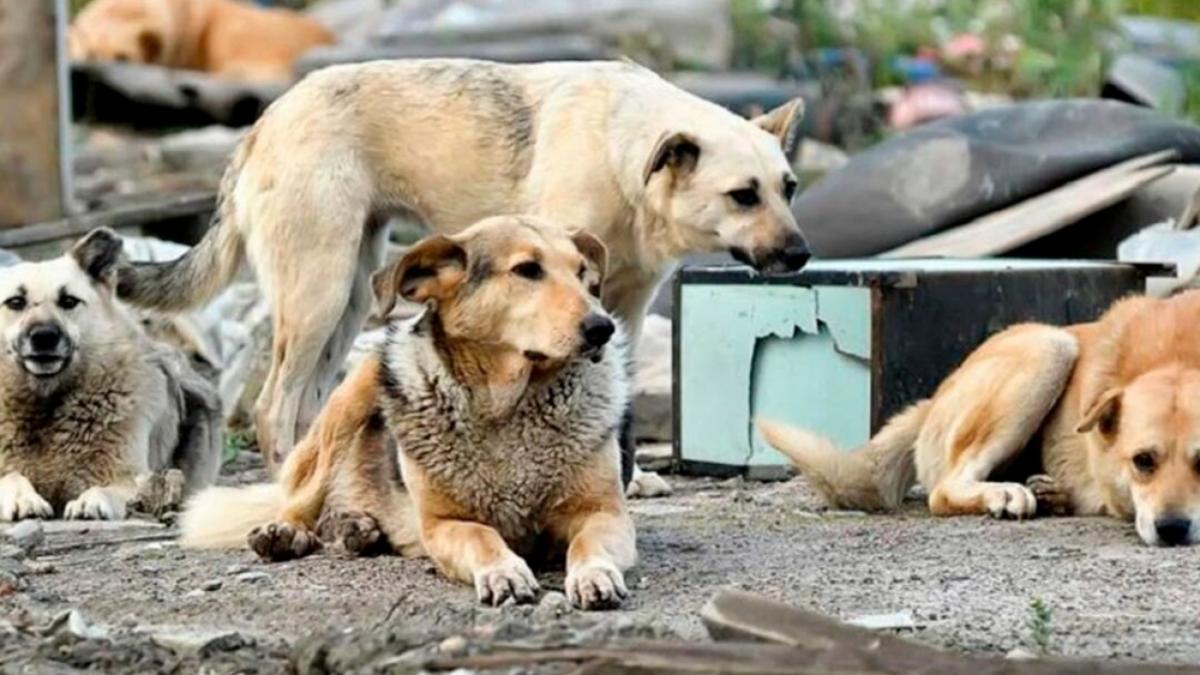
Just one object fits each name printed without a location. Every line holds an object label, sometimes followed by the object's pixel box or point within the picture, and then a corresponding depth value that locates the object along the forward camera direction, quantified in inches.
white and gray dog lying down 614.5
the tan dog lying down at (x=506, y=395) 442.9
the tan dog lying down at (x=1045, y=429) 500.4
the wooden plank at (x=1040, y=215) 762.8
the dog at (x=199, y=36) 1493.6
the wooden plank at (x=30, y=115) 907.4
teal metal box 613.6
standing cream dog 615.5
